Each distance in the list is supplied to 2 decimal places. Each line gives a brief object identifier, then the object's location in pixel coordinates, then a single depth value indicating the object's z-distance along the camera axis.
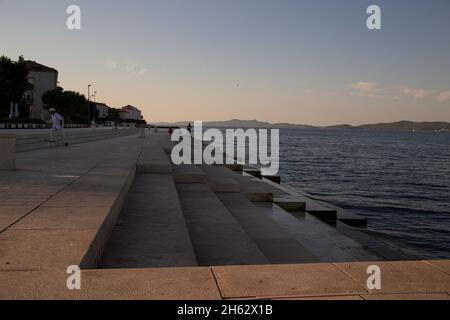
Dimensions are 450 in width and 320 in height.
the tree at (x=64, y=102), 75.38
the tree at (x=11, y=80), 50.81
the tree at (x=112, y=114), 156.02
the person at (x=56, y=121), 18.25
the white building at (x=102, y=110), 168.12
